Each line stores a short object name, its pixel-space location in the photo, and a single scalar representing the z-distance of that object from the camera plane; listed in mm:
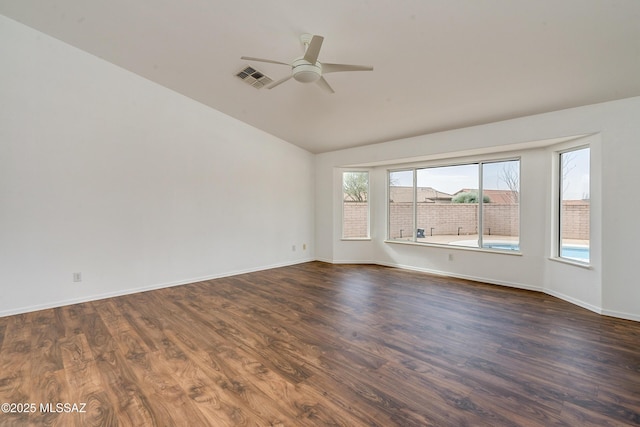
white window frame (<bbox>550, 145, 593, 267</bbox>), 4258
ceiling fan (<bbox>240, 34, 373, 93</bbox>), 2664
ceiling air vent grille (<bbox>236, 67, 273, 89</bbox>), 3828
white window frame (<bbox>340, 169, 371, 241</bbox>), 6566
